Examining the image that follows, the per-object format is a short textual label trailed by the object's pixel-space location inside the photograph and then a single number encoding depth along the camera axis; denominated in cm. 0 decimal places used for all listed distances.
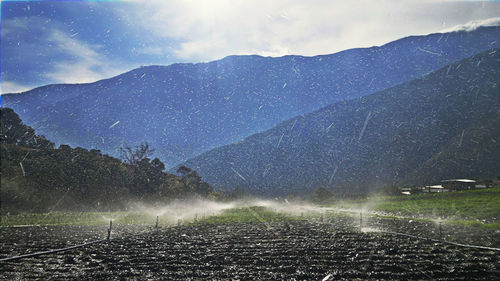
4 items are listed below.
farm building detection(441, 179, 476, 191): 7669
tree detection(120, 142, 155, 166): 11912
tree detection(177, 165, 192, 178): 14438
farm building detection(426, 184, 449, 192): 8421
